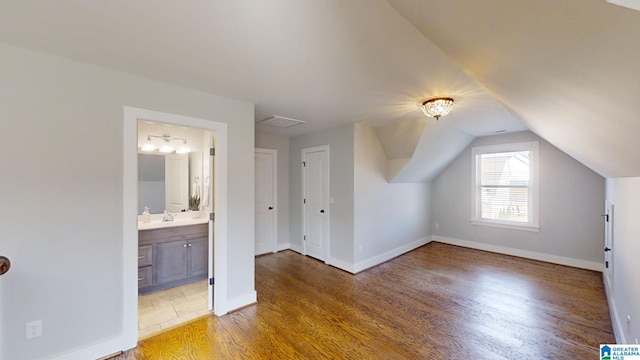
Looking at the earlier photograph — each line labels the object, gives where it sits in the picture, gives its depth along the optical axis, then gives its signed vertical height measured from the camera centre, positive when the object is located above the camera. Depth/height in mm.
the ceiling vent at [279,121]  3525 +886
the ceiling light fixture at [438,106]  2590 +797
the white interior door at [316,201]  4348 -408
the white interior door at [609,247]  2712 -790
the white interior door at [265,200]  4664 -423
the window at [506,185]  4504 -115
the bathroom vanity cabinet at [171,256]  3121 -1062
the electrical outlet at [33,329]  1754 -1101
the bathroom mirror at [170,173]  3729 +93
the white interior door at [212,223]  2709 -503
